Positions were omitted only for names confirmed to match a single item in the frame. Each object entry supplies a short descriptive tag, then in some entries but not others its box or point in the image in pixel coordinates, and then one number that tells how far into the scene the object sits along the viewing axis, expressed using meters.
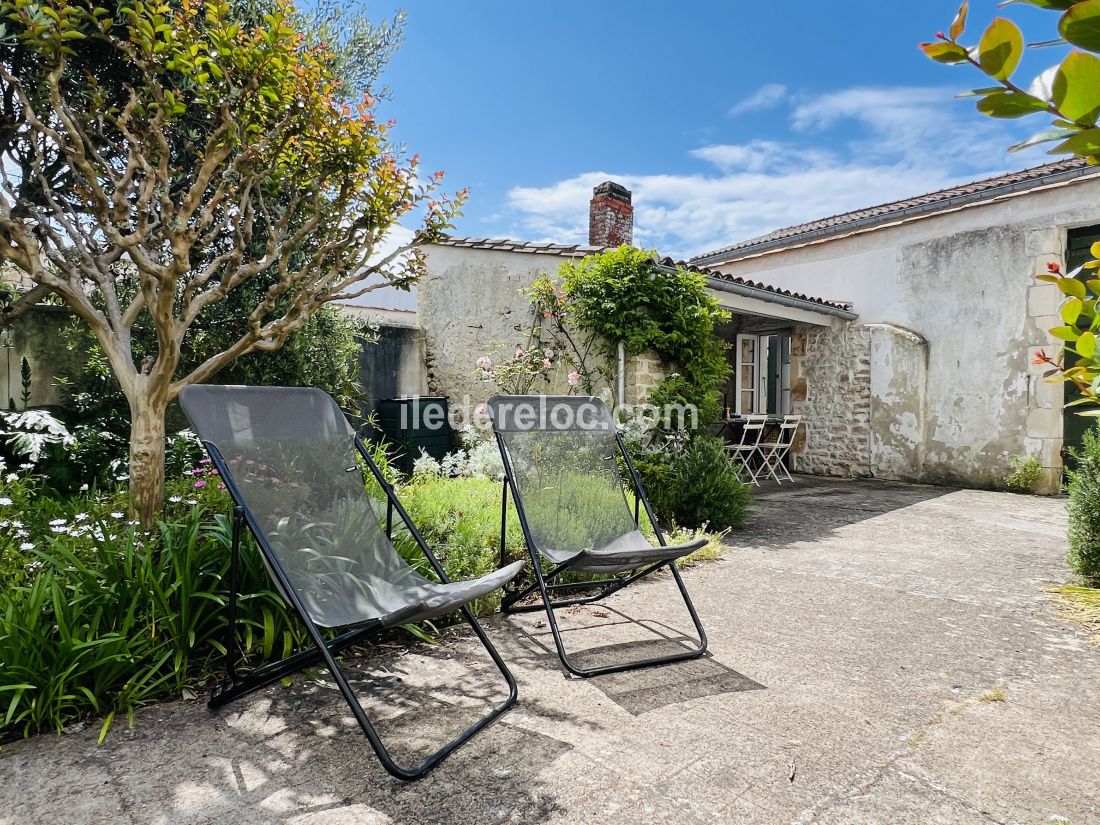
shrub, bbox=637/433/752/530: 5.77
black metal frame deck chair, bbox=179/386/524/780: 2.18
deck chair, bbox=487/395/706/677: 3.40
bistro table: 10.32
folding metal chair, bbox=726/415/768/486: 9.00
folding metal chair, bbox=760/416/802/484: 9.48
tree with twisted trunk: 3.20
